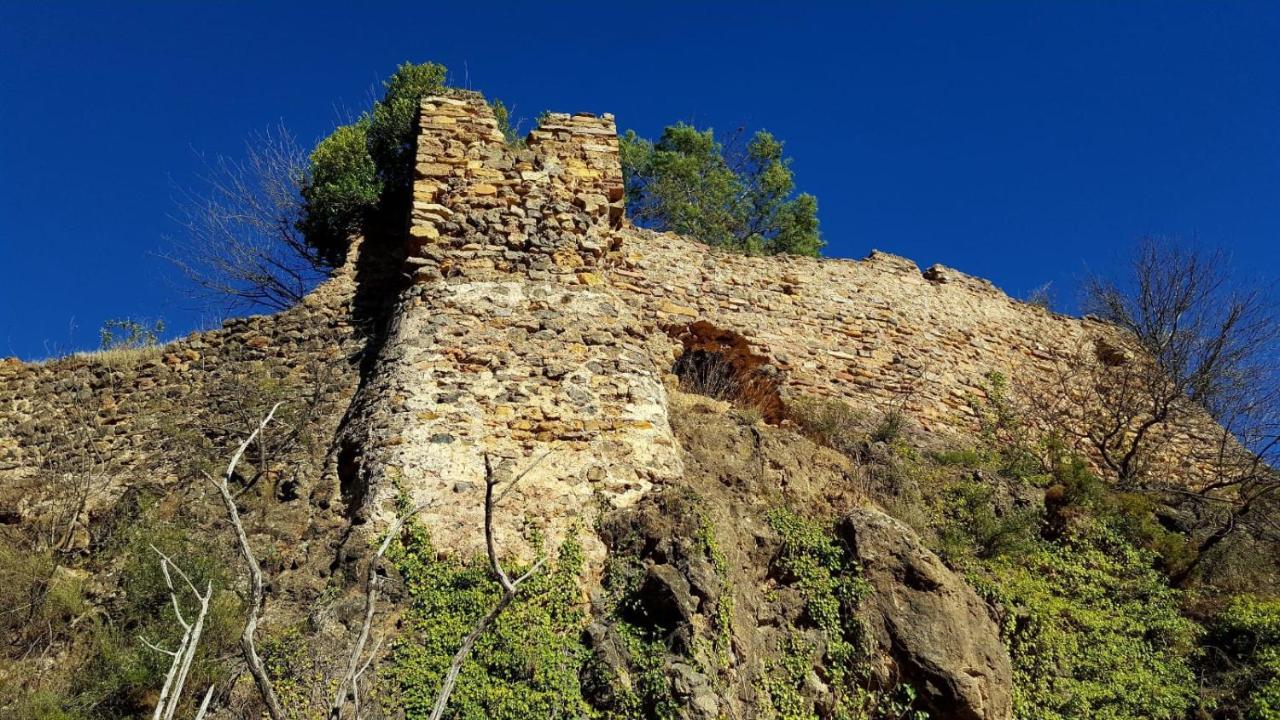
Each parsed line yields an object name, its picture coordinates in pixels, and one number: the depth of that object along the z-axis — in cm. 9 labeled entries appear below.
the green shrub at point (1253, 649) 858
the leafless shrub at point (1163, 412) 1193
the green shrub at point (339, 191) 1269
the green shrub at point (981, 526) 931
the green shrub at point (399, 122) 1286
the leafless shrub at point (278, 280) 1428
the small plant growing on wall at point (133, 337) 1070
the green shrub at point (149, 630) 658
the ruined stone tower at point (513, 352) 781
